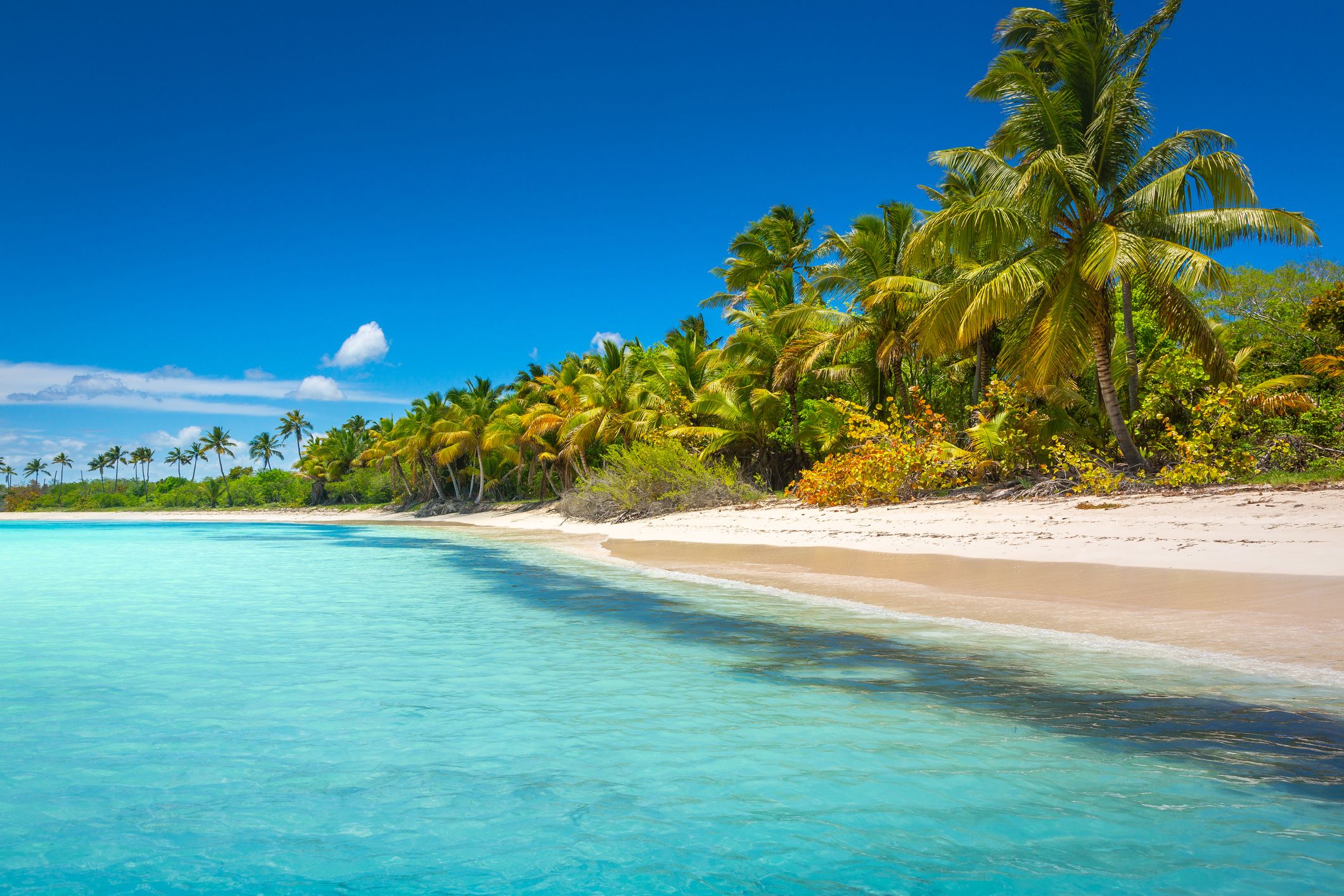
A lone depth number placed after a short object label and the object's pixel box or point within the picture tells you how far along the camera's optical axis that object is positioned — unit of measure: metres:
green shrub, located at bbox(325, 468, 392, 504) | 63.25
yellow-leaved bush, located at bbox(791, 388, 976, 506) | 17.70
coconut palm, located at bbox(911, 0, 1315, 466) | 14.26
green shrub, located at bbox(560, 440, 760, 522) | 23.89
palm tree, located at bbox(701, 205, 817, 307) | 31.70
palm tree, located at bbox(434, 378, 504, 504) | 46.94
